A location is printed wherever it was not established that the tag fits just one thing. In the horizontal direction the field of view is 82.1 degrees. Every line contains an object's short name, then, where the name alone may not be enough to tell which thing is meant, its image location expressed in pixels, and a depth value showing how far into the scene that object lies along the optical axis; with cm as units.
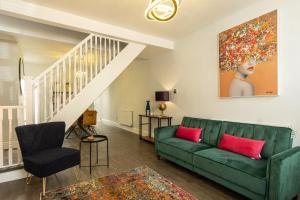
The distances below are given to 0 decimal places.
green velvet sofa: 179
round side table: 300
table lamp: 445
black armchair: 222
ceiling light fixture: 186
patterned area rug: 217
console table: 454
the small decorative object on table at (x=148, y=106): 517
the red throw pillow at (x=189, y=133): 326
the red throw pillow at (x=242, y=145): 236
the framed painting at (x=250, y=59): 260
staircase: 316
